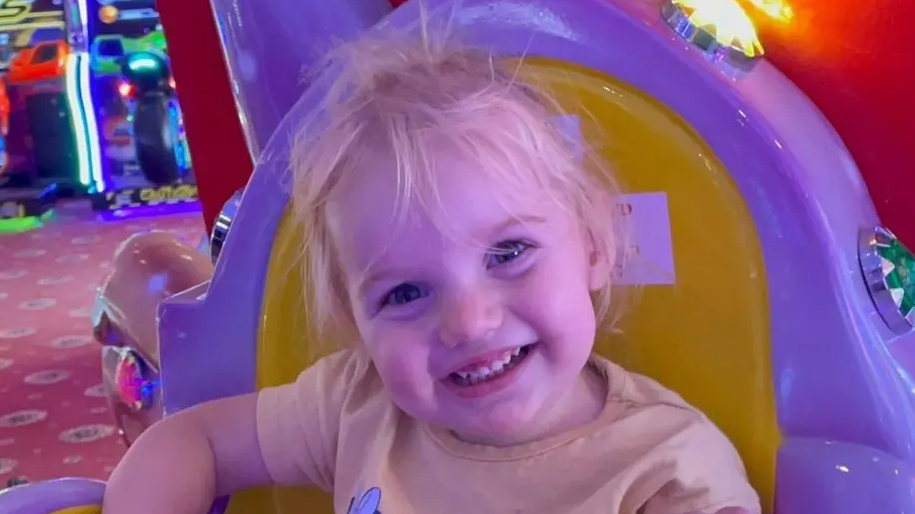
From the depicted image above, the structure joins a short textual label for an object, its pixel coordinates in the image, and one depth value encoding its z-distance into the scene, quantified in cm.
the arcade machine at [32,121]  300
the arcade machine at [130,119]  297
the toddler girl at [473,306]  51
